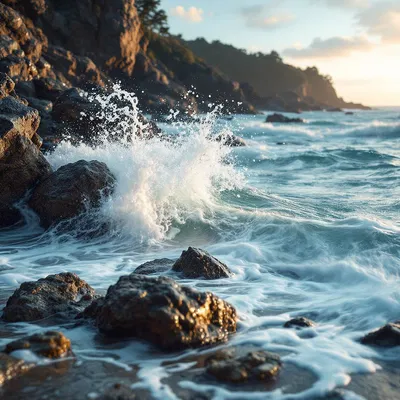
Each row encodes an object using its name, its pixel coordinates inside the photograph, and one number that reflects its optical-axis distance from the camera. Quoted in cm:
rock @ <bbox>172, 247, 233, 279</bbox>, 481
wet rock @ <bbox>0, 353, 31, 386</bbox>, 264
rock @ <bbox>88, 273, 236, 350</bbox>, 310
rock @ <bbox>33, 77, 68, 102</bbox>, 1825
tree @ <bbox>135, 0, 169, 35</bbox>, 5541
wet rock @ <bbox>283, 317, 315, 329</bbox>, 362
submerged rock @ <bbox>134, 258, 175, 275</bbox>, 484
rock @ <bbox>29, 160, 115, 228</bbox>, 670
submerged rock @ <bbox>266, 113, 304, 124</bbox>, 4328
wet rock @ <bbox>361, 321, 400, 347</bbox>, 328
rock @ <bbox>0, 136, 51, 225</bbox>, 682
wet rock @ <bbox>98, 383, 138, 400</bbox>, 254
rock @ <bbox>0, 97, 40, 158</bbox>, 668
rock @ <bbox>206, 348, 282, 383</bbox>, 273
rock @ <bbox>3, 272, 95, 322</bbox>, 359
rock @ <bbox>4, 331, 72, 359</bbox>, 291
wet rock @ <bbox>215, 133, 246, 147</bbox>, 2056
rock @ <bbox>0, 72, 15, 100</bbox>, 996
